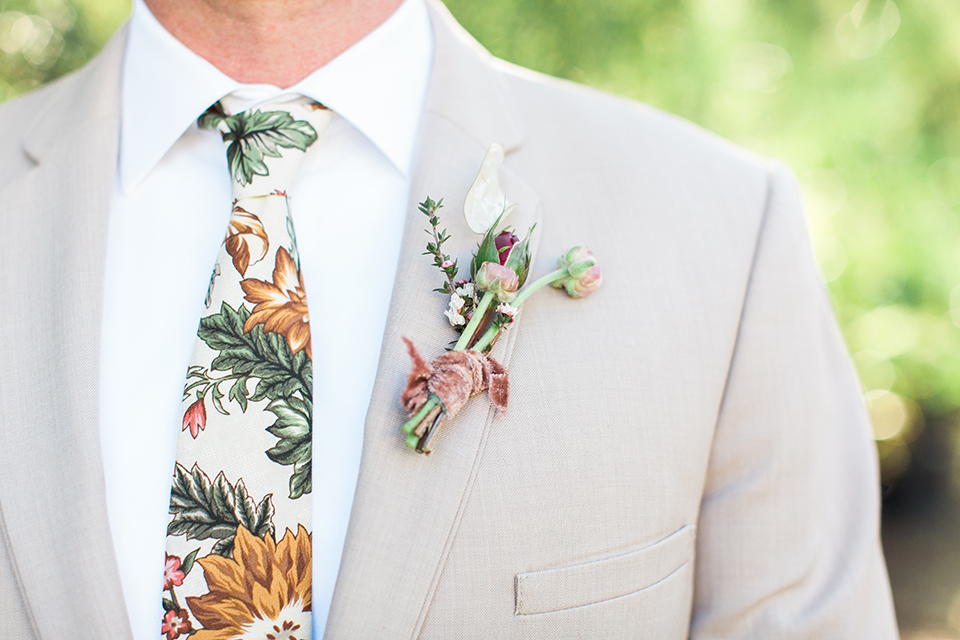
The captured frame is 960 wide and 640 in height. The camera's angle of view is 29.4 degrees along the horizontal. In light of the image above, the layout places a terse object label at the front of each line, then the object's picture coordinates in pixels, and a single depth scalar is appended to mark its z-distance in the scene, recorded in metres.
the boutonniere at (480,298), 0.81
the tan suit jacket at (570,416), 0.83
